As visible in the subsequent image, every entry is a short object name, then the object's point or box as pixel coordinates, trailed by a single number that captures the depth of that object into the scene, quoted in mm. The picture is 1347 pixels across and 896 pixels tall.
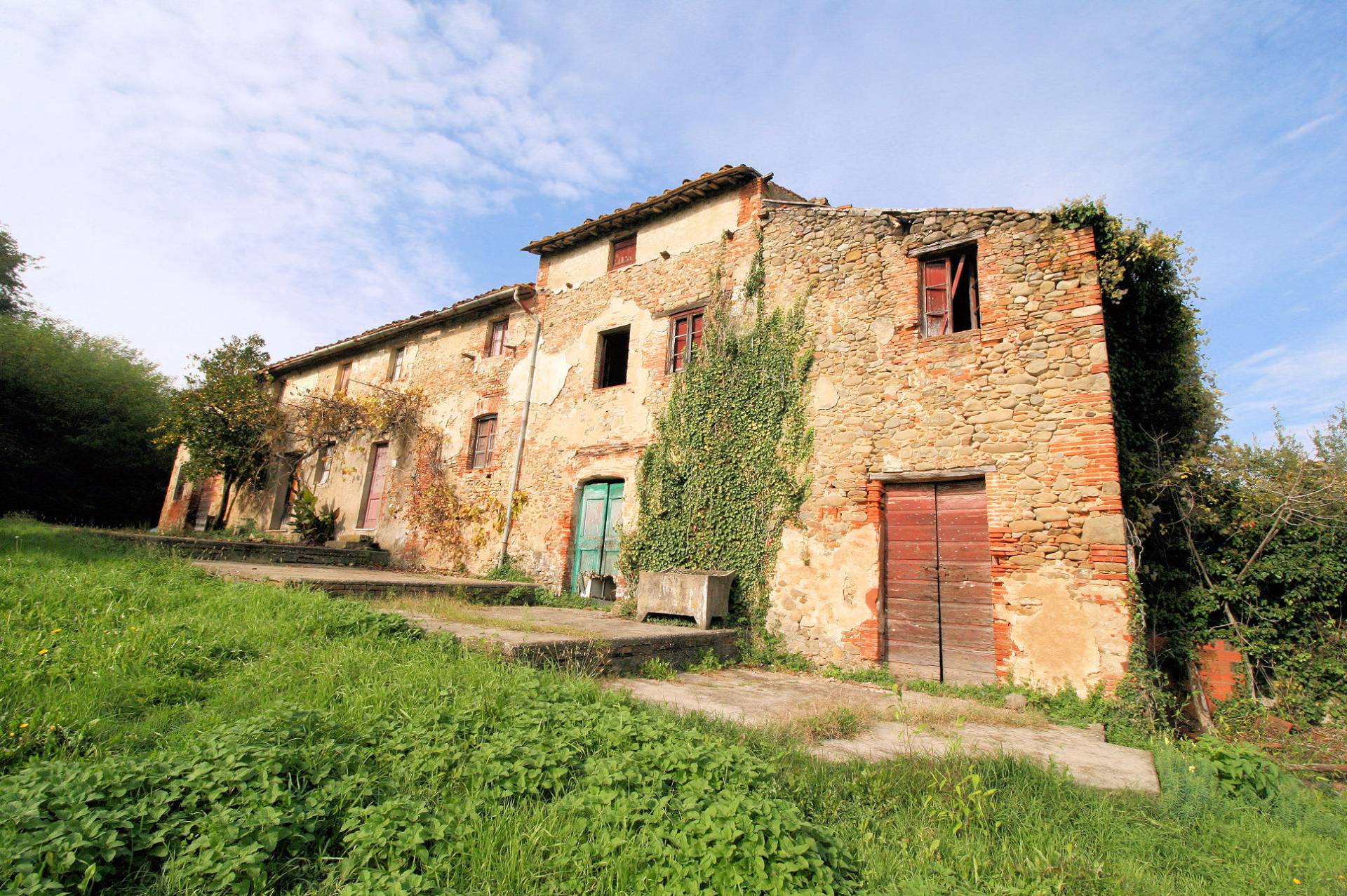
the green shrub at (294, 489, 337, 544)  14602
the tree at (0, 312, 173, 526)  18453
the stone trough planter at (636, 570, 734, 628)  8078
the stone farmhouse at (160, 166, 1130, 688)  6547
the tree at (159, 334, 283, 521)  16531
